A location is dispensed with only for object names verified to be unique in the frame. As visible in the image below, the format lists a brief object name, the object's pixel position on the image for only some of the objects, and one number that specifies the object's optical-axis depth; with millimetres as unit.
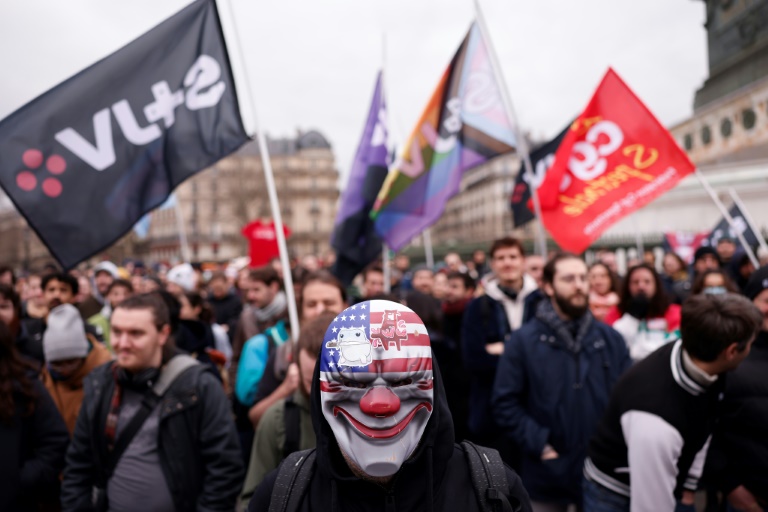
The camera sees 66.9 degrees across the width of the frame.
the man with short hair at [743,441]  2535
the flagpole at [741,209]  6125
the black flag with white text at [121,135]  3496
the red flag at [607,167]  5184
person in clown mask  1385
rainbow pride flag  6051
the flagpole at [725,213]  5102
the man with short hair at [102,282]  6824
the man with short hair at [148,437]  2615
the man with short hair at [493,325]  4141
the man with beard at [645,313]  4621
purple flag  6316
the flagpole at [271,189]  3668
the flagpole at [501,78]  5555
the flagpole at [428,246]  8602
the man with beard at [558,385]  3125
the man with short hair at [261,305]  5039
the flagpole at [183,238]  8563
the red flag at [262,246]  9422
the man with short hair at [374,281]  6219
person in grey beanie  3473
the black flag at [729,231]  9203
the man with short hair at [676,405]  2236
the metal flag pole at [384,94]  6106
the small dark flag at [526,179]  7340
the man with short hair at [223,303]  7402
